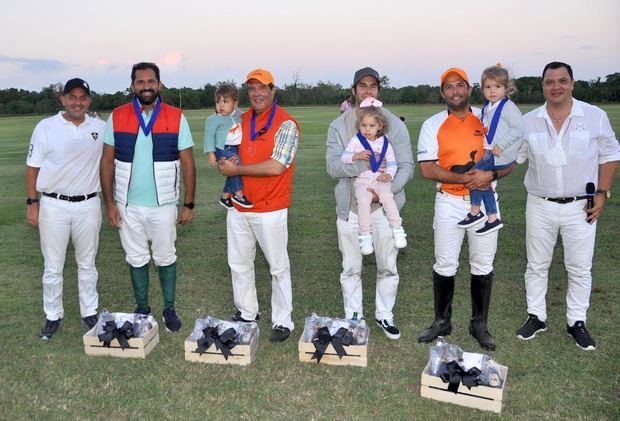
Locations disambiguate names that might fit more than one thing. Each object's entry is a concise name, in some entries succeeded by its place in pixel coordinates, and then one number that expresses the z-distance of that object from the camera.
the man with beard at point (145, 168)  5.26
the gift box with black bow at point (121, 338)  5.12
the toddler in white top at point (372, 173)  5.00
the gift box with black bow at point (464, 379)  4.29
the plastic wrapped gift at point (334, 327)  5.10
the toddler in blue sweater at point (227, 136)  5.20
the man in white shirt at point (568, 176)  5.12
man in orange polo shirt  4.95
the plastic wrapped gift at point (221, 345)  4.98
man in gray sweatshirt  5.11
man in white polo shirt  5.32
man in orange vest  5.04
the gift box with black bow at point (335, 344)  4.95
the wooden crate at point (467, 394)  4.27
